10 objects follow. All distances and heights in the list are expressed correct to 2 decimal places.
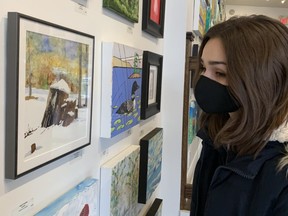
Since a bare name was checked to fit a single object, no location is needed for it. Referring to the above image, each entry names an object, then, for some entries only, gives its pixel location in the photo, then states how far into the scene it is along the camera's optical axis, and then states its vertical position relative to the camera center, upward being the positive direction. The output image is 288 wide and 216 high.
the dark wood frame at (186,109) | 2.20 -0.14
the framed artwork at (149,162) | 1.70 -0.40
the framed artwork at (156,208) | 1.96 -0.71
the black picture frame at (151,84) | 1.65 +0.01
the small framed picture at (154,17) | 1.66 +0.35
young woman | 0.96 -0.06
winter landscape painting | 0.71 -0.02
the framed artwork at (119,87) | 1.20 -0.01
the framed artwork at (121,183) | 1.25 -0.39
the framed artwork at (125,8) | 1.18 +0.29
